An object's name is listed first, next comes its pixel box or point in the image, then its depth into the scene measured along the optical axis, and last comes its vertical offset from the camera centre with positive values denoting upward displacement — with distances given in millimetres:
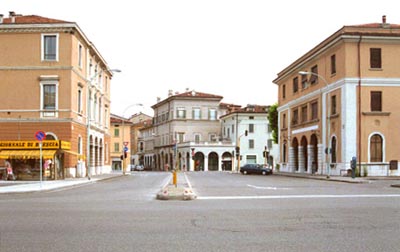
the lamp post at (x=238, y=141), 94662 +1372
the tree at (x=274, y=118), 85875 +4808
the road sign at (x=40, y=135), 29688 +712
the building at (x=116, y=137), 102250 +2195
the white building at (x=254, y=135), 99562 +2535
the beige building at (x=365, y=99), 45656 +4326
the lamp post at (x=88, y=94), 41906 +4964
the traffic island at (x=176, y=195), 20203 -1756
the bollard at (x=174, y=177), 26112 -1421
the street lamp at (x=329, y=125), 44406 +2156
